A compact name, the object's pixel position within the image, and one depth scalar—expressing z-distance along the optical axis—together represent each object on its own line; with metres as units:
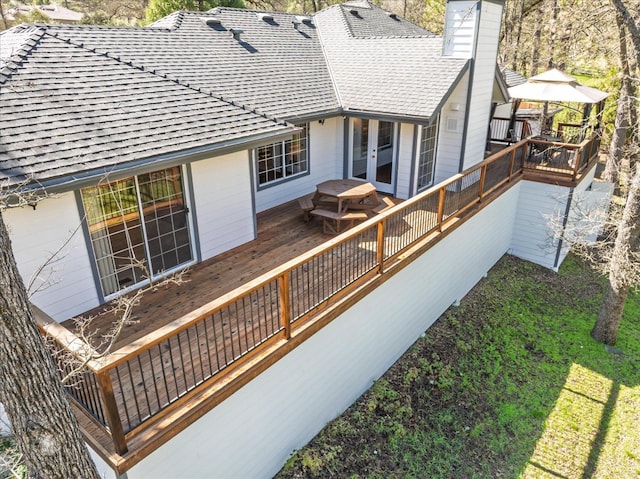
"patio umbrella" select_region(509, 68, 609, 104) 11.26
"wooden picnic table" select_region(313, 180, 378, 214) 8.93
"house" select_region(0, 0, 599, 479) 5.01
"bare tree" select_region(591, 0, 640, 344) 9.00
